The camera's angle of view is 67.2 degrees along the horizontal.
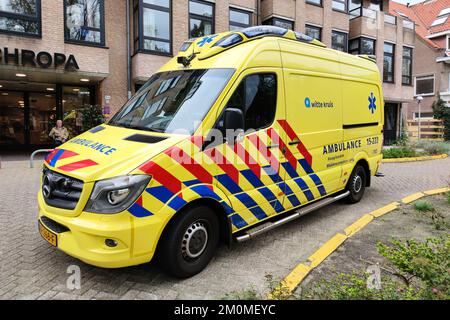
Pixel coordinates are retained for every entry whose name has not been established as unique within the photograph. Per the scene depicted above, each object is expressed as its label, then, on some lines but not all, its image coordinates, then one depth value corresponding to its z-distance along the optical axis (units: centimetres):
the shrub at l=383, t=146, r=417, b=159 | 1320
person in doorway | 1143
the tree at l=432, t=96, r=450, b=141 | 2475
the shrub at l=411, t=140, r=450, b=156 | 1499
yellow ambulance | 309
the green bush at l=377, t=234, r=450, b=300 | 268
